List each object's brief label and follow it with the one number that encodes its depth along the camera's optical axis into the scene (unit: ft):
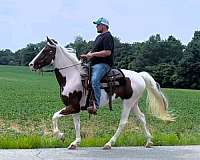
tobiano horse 32.04
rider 31.94
